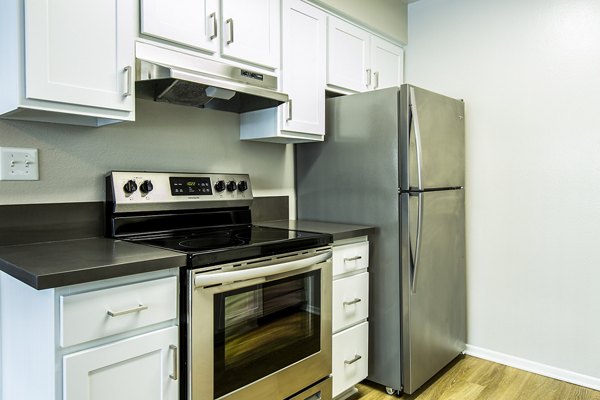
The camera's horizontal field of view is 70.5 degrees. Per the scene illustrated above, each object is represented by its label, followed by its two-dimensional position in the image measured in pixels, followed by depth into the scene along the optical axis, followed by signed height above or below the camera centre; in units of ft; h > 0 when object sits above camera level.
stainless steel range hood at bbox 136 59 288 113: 5.09 +1.47
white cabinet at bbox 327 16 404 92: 8.03 +2.83
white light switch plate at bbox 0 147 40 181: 4.92 +0.38
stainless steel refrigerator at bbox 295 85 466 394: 7.11 -0.14
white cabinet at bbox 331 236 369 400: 6.69 -1.94
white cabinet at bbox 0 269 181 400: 3.76 -1.38
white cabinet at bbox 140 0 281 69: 5.32 +2.36
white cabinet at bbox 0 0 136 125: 4.25 +1.47
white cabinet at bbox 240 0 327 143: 7.02 +1.94
